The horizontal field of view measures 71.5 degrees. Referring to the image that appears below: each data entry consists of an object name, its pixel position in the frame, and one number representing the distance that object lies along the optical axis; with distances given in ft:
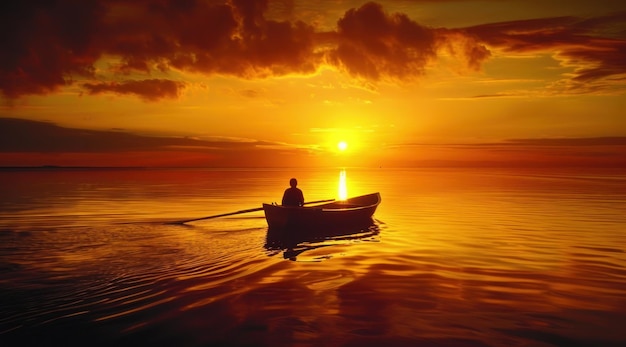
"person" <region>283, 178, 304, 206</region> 72.69
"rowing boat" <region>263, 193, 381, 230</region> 67.00
